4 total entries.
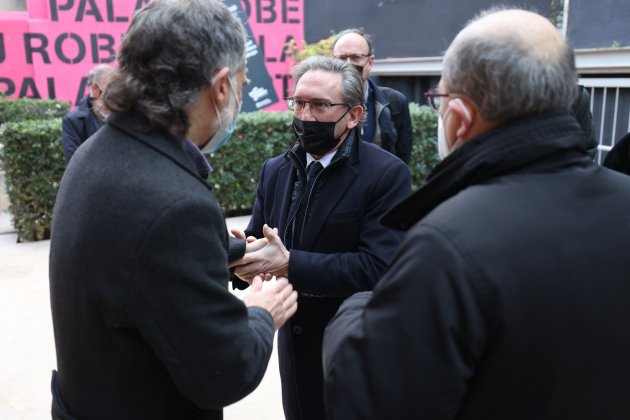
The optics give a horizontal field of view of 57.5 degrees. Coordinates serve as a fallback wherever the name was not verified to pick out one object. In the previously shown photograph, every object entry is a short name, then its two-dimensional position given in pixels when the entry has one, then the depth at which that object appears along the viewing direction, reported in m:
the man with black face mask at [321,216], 2.23
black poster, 12.06
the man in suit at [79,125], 5.30
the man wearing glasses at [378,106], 4.54
